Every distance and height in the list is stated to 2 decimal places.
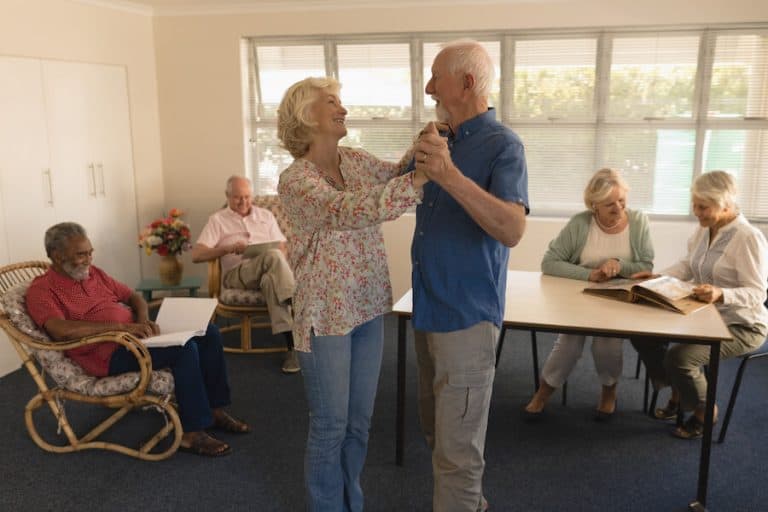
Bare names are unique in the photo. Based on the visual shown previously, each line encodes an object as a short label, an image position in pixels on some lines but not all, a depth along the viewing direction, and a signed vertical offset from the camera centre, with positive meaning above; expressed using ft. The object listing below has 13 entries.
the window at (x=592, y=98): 15.44 +0.94
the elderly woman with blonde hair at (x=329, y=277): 6.56 -1.35
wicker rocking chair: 9.40 -3.43
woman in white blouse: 9.72 -2.18
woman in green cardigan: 10.84 -1.94
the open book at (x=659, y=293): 9.17 -2.16
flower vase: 15.92 -3.02
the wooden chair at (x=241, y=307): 13.88 -3.39
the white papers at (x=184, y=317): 10.23 -2.72
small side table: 15.76 -3.38
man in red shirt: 9.62 -2.63
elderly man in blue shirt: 6.10 -1.10
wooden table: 8.14 -2.30
